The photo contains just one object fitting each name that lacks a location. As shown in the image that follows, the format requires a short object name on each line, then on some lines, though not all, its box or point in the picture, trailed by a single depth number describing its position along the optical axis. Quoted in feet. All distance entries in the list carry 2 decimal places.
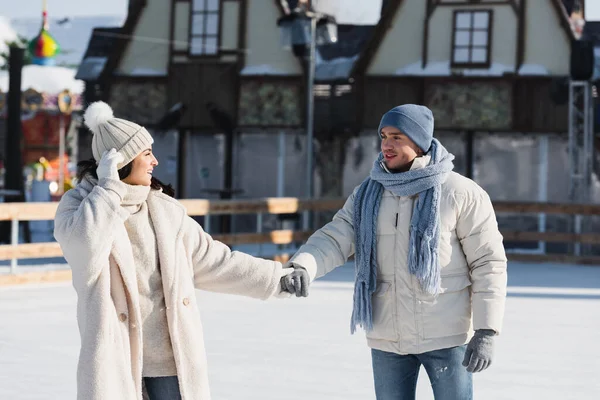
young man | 23.68
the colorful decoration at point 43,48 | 209.95
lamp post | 102.37
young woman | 21.79
